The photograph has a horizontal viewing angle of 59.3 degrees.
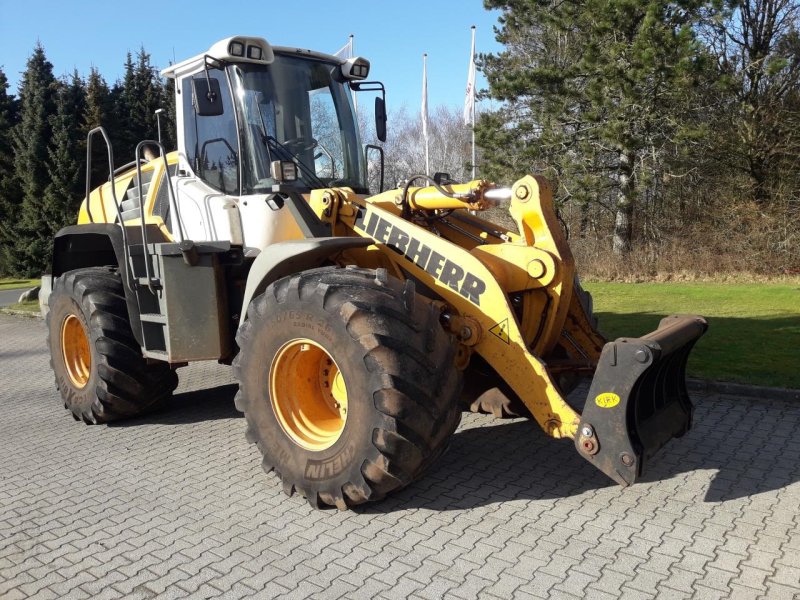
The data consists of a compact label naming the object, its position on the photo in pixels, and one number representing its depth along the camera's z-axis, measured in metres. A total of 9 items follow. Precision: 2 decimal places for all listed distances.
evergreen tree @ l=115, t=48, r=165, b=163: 30.66
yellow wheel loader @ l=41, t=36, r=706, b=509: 3.96
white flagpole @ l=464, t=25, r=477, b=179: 23.45
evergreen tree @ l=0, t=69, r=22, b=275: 32.19
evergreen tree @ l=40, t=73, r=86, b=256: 29.84
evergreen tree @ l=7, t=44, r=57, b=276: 30.45
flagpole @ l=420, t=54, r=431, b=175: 28.18
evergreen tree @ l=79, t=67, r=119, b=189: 29.38
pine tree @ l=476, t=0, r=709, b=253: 17.61
